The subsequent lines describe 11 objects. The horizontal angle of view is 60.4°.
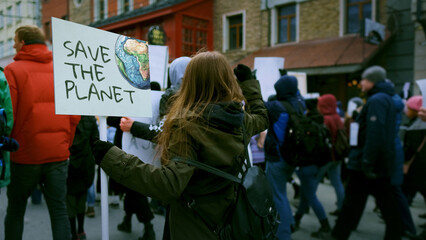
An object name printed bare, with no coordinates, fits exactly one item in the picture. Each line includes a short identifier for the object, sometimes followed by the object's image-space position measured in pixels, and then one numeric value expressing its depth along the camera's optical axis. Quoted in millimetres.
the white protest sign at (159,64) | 3721
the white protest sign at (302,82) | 5750
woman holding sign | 1720
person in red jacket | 2793
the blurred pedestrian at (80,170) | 3973
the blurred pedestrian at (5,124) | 2471
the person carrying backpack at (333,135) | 5177
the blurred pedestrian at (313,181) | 4359
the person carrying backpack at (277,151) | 3912
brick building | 11383
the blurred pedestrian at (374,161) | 3598
